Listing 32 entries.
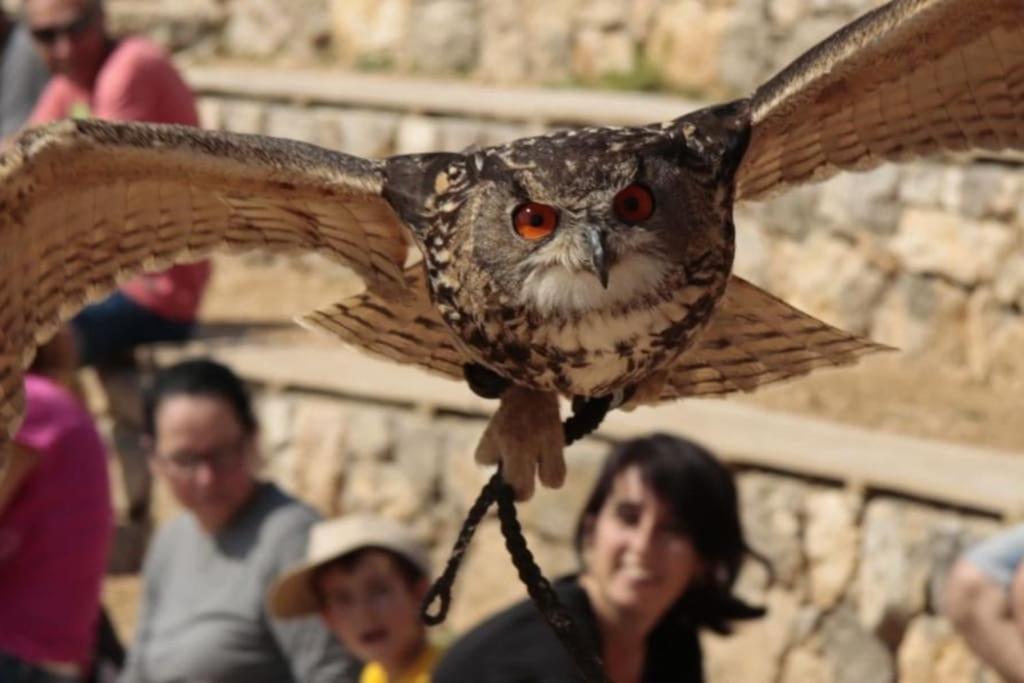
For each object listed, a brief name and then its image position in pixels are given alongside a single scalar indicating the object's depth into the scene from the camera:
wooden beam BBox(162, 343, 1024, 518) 12.41
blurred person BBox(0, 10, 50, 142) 16.20
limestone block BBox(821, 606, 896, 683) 12.75
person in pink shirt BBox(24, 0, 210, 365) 14.62
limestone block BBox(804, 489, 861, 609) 12.92
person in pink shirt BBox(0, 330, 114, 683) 10.22
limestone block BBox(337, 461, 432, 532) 15.60
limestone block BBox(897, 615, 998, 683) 12.23
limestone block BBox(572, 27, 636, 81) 20.16
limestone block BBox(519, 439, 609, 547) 13.80
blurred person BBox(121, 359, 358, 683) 9.92
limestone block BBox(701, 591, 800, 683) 13.23
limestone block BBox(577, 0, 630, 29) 20.36
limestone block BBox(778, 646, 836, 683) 13.02
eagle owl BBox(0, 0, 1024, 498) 6.44
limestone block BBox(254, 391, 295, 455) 16.34
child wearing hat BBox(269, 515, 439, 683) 9.24
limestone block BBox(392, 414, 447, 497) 15.38
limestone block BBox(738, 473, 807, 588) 13.16
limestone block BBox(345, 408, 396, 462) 15.75
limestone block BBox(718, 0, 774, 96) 18.41
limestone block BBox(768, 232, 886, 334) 16.09
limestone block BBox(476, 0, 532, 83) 21.27
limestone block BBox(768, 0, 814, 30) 17.75
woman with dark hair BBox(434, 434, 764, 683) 7.67
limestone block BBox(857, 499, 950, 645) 12.44
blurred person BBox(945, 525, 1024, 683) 8.80
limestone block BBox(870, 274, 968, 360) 15.63
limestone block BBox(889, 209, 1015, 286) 15.43
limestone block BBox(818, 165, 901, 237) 15.87
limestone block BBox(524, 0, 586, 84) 20.87
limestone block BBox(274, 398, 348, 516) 16.09
